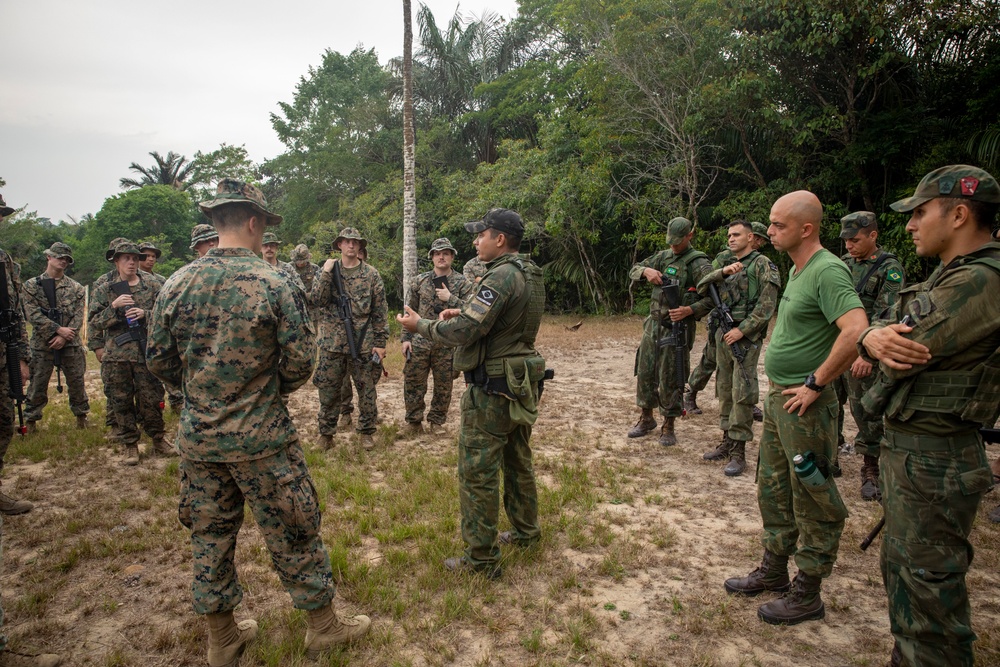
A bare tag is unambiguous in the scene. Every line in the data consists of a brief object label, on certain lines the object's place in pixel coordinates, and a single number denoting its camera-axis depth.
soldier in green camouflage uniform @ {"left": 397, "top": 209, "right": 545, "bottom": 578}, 3.27
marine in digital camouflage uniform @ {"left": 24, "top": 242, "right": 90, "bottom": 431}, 6.55
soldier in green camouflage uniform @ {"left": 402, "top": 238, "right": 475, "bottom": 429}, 6.49
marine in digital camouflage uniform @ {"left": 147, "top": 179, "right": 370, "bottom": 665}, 2.55
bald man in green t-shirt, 2.84
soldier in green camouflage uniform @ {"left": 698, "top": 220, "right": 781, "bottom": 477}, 5.14
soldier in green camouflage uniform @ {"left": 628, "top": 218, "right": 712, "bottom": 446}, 5.79
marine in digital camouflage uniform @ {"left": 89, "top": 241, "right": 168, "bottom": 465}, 5.76
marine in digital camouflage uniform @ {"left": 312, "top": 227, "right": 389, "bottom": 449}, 6.02
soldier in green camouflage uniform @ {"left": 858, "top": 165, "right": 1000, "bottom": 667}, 2.13
